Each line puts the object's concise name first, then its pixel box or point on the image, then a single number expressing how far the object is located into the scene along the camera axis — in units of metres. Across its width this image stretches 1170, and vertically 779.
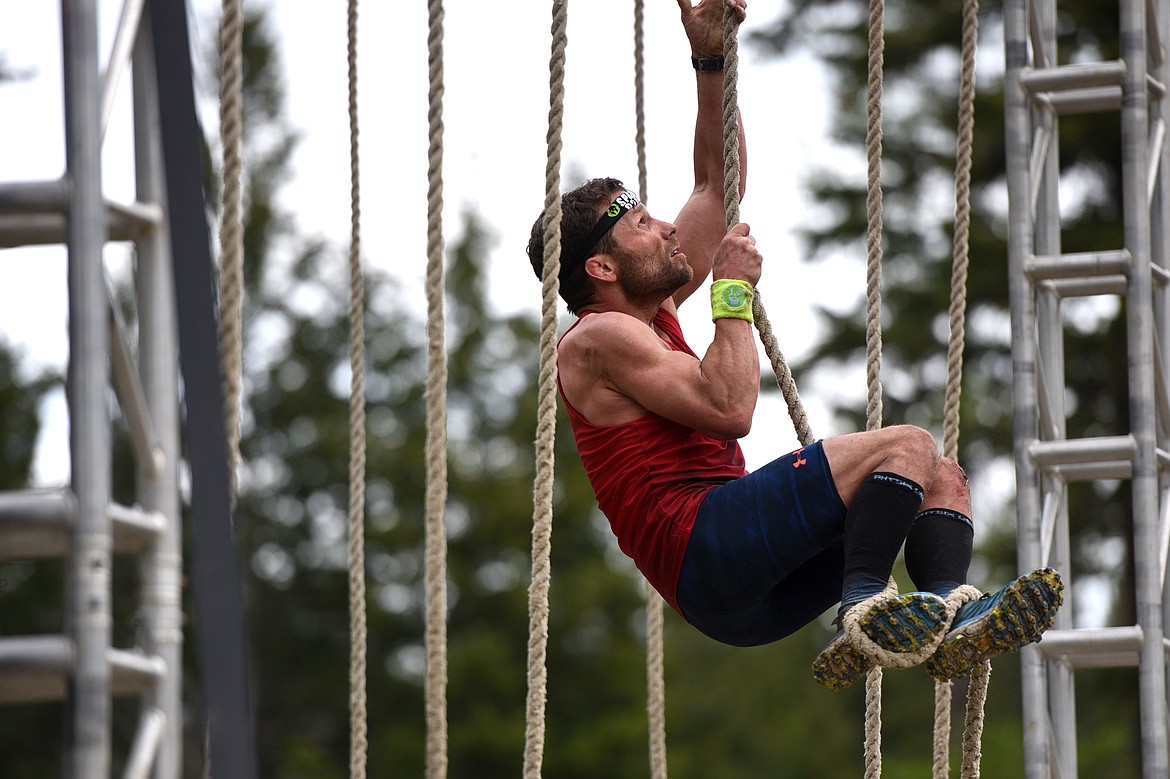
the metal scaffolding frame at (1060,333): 9.57
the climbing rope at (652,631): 10.24
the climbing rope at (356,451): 9.23
